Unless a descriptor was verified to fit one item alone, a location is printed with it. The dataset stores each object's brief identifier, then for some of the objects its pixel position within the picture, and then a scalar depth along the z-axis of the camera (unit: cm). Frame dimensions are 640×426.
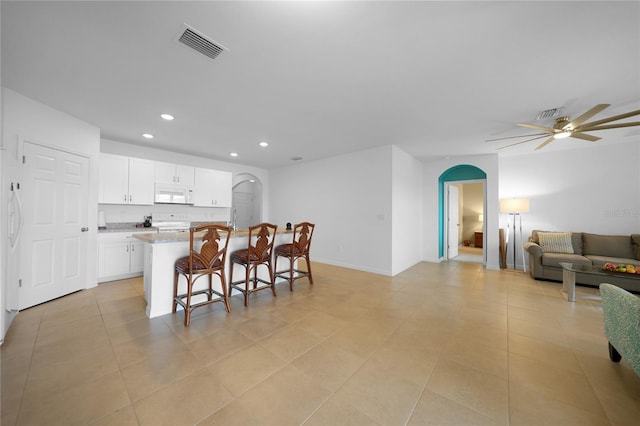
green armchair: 152
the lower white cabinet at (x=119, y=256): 393
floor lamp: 487
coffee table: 310
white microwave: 486
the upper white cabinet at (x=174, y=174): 487
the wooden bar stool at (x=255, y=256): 310
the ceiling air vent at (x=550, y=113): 302
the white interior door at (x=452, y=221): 630
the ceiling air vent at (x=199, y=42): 179
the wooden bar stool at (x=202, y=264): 248
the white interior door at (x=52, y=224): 288
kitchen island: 265
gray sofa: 388
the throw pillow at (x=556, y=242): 451
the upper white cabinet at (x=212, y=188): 545
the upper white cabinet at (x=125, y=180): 420
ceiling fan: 246
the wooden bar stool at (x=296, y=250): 367
